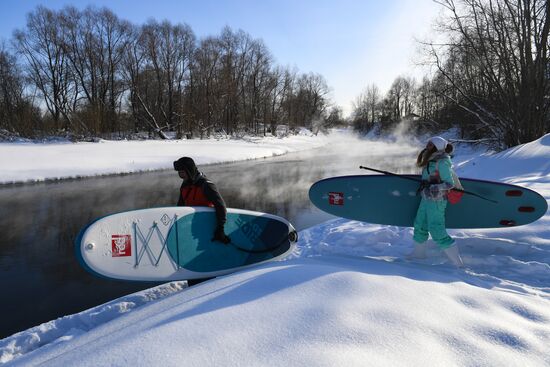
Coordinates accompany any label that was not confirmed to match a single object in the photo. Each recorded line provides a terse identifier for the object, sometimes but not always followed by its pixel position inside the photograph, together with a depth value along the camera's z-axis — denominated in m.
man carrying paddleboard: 4.08
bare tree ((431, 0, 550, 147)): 11.18
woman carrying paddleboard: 3.76
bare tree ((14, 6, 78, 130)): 30.98
